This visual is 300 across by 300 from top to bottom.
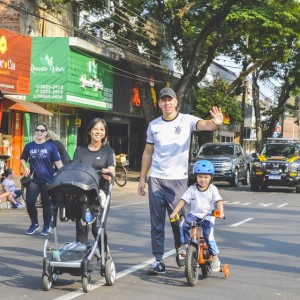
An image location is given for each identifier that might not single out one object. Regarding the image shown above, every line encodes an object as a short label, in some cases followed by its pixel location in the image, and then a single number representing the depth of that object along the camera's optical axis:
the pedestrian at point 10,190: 16.47
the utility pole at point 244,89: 39.69
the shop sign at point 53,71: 26.92
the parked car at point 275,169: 24.48
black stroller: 7.02
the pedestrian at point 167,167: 8.09
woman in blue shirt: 11.25
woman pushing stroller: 7.91
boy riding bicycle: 7.84
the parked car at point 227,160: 27.44
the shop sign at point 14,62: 21.69
